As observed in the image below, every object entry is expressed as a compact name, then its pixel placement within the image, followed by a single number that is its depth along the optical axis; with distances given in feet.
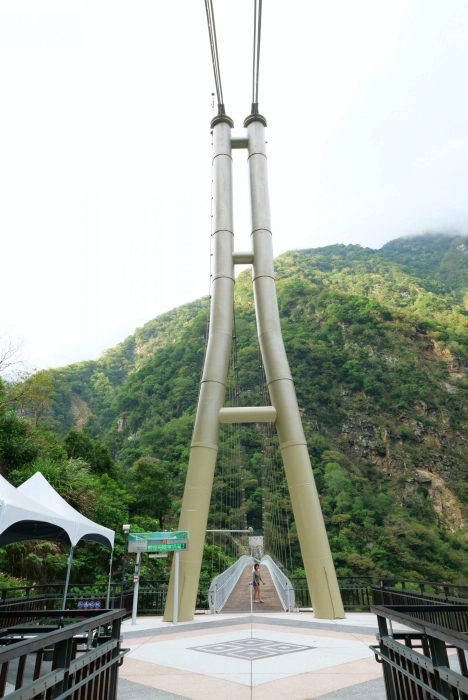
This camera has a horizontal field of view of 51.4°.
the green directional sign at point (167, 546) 33.55
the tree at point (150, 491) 96.07
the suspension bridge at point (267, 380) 34.06
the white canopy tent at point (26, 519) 15.89
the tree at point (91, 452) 91.86
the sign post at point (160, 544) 33.47
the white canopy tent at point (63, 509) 24.08
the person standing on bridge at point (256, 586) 46.04
